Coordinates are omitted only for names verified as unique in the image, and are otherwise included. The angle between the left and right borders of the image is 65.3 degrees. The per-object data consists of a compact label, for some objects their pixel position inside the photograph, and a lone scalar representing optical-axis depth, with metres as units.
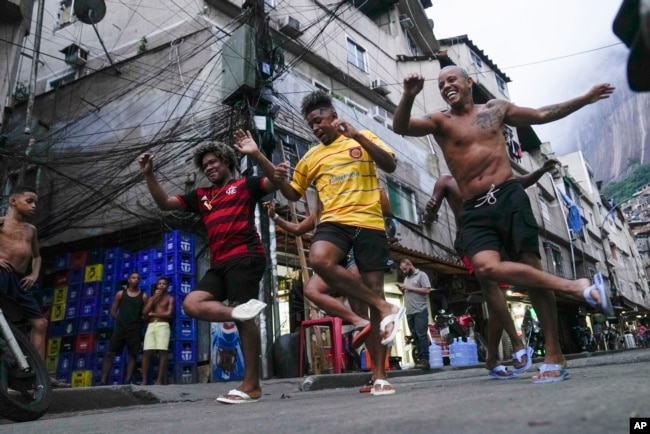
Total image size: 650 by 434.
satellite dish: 12.12
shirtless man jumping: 2.77
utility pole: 8.44
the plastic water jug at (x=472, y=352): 9.57
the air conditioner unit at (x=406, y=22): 20.95
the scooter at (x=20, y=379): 3.18
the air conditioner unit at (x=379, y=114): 17.53
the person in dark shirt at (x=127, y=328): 8.49
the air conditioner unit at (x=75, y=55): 13.66
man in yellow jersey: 3.24
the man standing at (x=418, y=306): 8.77
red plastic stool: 8.04
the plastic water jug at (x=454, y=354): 9.49
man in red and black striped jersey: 3.45
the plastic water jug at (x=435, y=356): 9.34
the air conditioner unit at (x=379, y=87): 17.75
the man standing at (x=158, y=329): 8.32
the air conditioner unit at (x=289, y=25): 14.26
